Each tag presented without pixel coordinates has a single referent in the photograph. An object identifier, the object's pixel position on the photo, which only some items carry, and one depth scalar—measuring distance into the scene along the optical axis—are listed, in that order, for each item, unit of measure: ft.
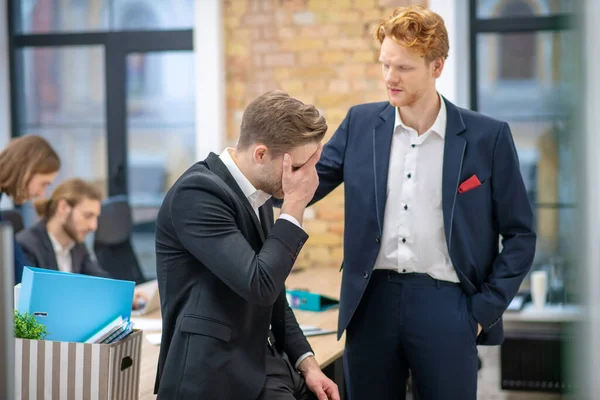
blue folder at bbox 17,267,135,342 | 12.23
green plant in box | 11.99
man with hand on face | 11.72
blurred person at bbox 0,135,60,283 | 18.24
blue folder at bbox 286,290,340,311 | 17.53
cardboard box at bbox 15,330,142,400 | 12.05
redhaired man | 13.23
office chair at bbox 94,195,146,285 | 21.90
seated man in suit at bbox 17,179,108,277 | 19.25
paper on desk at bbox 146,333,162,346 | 15.19
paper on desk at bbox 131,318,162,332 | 16.04
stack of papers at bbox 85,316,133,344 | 12.31
